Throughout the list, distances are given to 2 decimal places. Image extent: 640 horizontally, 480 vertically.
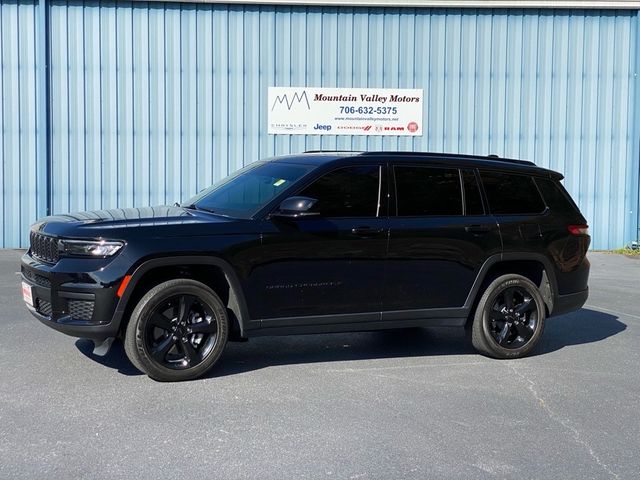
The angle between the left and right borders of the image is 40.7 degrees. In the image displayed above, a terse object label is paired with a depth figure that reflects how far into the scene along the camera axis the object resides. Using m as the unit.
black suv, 6.27
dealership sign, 15.28
